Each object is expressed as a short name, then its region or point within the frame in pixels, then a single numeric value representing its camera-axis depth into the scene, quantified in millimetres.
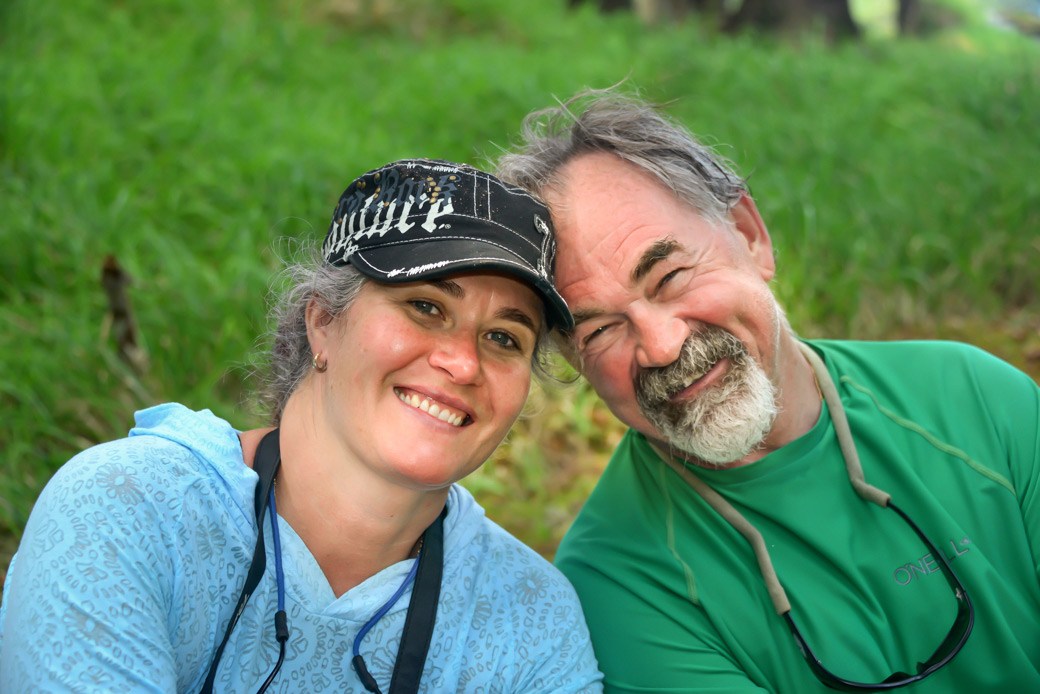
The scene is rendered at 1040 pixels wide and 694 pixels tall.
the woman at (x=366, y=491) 2037
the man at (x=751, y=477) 2486
